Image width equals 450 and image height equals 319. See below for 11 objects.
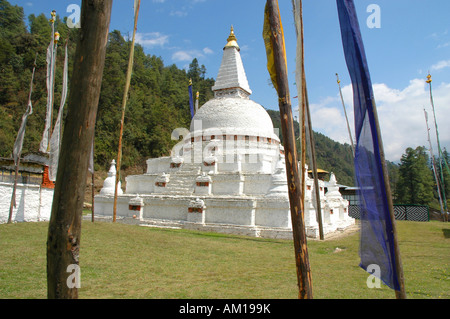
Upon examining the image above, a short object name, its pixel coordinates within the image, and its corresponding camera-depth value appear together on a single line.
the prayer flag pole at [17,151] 10.81
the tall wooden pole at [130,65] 13.10
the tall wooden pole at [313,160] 10.01
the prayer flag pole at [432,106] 19.93
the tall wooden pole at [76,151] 2.47
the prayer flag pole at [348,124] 15.80
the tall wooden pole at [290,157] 3.50
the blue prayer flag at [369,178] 3.43
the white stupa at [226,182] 13.23
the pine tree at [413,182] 34.09
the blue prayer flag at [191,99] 25.10
